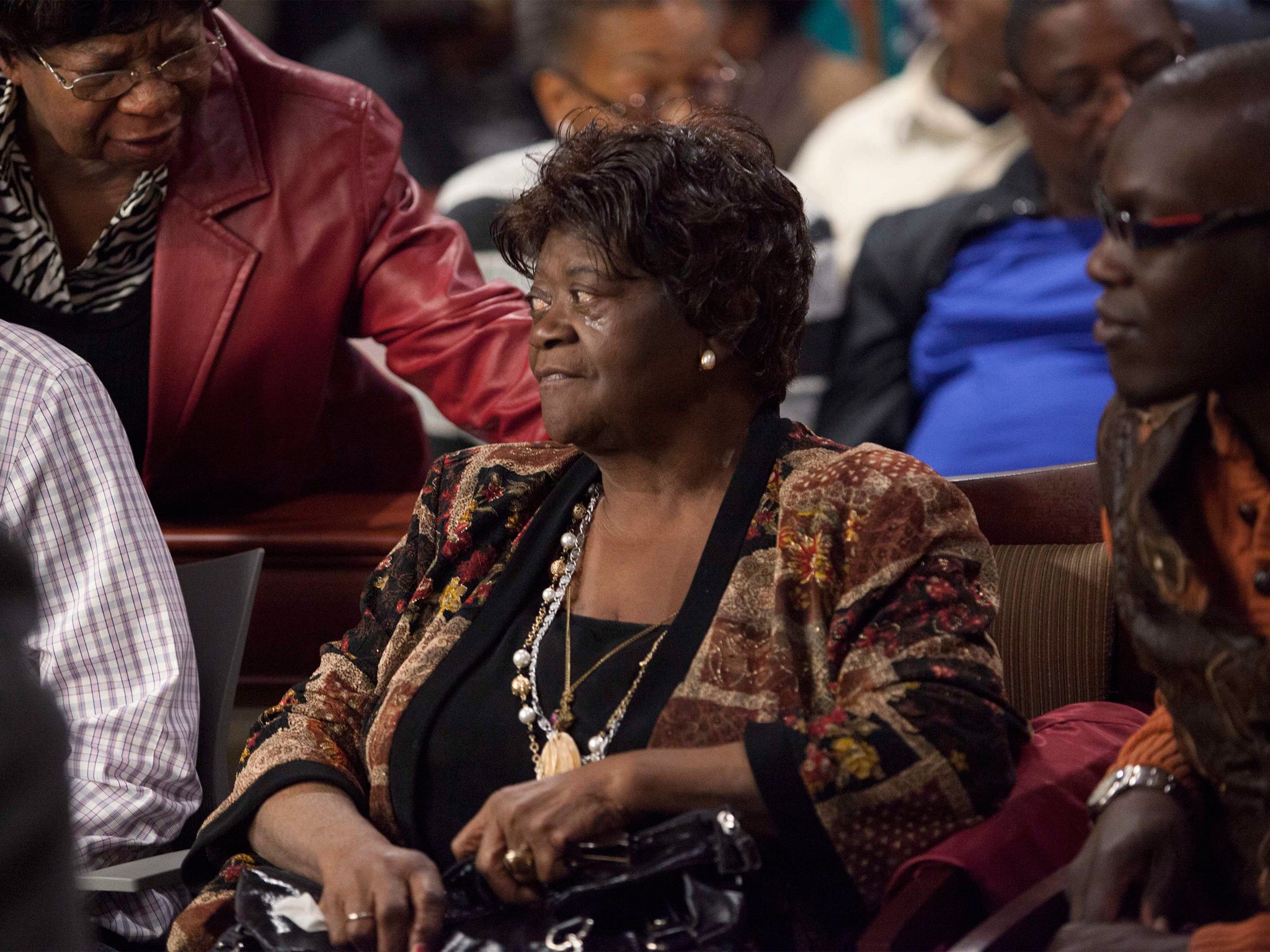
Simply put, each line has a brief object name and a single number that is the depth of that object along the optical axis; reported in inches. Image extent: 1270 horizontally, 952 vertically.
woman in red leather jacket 200.1
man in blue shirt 223.1
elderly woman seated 178.2
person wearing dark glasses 171.4
